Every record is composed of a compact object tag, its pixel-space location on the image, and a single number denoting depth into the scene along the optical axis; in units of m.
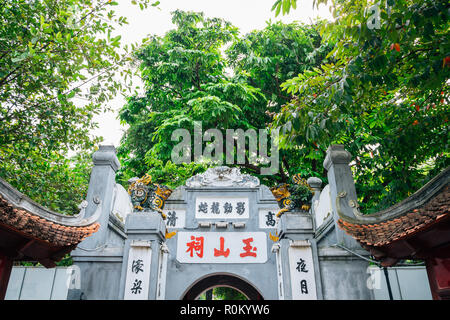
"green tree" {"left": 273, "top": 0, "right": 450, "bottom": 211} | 4.10
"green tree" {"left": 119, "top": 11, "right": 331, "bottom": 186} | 10.19
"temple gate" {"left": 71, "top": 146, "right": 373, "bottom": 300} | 5.69
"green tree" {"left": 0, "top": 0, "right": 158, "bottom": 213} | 6.11
